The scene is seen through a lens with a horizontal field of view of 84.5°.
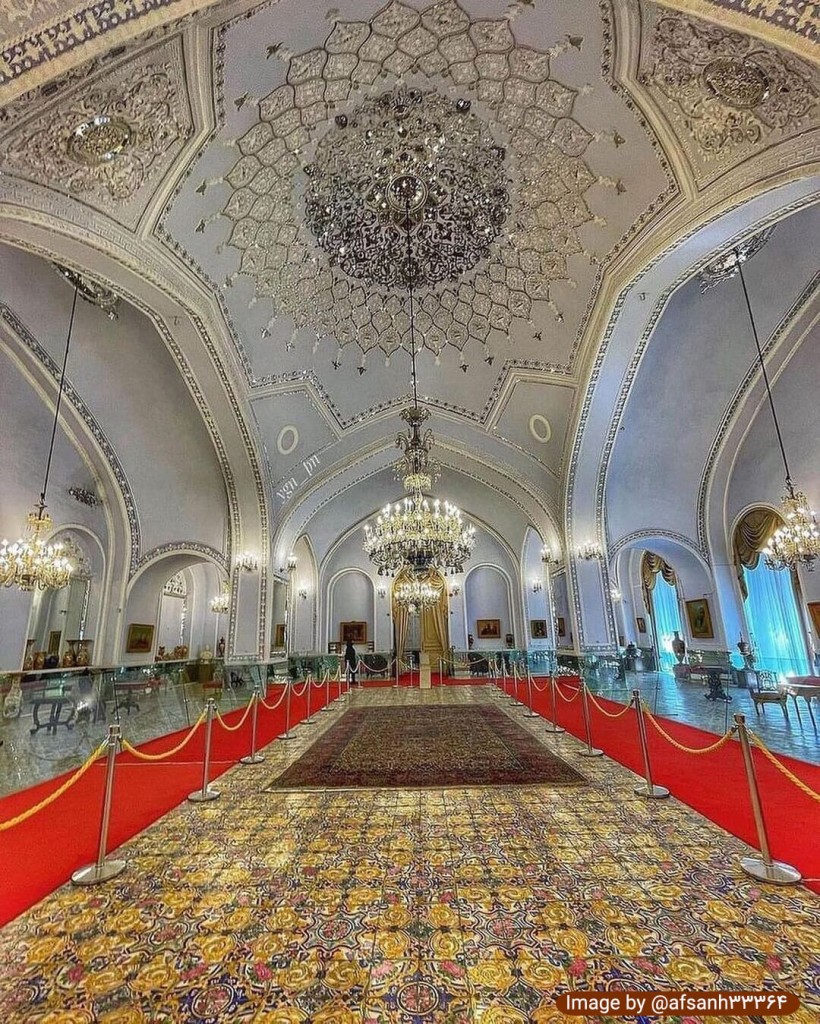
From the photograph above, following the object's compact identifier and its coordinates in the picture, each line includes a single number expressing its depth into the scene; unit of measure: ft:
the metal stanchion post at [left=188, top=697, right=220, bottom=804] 12.63
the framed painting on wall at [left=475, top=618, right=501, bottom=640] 56.29
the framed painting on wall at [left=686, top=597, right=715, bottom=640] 37.00
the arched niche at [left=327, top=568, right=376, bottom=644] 57.00
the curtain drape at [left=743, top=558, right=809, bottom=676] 33.81
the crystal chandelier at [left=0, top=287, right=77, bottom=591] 21.79
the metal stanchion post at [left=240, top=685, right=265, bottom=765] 16.62
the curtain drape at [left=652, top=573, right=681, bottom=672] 54.49
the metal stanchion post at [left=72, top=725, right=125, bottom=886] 8.37
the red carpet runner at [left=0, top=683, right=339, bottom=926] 8.57
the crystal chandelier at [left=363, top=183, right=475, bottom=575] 24.16
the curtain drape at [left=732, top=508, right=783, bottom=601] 32.40
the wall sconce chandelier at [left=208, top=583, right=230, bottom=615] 59.34
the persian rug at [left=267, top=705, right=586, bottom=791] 14.29
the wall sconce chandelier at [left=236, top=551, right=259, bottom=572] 35.96
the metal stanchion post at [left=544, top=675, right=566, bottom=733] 21.15
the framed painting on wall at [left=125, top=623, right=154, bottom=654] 32.90
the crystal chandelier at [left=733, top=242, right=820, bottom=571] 23.81
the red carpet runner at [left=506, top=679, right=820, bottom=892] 9.45
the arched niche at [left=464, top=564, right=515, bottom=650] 56.29
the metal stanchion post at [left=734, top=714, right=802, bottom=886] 8.02
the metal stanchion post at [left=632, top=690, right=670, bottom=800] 12.34
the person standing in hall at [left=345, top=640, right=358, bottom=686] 45.06
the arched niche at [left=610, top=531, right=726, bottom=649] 36.06
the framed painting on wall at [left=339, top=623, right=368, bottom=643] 56.54
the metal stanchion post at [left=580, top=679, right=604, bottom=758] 16.70
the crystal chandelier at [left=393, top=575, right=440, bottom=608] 33.01
